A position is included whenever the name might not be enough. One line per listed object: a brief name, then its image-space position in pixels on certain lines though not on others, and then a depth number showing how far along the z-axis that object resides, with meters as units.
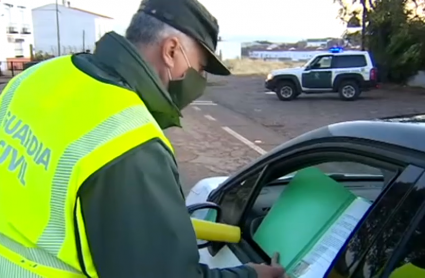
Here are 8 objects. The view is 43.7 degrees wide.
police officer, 1.20
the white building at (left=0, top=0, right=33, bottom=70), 47.53
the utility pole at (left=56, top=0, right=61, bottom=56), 62.28
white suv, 19.20
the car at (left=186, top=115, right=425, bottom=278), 1.51
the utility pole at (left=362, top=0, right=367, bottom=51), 24.31
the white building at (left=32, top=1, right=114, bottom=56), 69.50
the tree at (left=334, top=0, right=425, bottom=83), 22.95
